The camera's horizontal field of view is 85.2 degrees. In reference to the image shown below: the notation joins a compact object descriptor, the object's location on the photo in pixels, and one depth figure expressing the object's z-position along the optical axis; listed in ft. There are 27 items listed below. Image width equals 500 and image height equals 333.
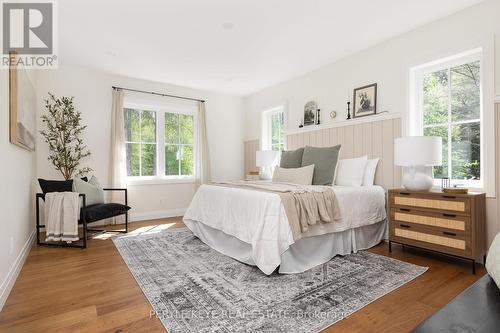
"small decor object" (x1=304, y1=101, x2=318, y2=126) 14.44
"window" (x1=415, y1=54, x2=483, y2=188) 9.07
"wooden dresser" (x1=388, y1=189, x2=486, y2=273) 7.75
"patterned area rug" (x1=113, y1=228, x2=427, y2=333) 5.43
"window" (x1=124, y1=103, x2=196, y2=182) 16.02
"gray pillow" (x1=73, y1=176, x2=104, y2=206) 11.63
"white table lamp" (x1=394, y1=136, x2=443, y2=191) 8.63
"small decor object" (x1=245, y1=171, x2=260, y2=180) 16.51
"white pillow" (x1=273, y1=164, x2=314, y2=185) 11.24
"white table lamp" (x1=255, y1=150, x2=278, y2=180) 15.89
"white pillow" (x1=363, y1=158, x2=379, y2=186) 11.18
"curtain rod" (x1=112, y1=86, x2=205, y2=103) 15.52
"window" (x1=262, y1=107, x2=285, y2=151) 17.34
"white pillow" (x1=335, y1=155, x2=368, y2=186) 11.18
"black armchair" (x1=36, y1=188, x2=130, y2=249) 10.67
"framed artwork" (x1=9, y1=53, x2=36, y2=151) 7.57
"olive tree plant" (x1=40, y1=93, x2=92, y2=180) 12.98
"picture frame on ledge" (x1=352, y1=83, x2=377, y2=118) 11.68
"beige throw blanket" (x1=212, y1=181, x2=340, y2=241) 7.73
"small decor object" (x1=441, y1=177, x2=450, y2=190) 9.33
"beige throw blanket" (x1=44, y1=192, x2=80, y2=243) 10.57
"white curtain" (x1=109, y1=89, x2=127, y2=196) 14.75
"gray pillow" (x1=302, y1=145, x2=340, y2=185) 11.15
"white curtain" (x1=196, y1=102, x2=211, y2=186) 17.81
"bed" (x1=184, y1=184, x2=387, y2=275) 7.56
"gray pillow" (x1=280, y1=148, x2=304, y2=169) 12.65
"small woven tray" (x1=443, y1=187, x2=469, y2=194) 8.10
